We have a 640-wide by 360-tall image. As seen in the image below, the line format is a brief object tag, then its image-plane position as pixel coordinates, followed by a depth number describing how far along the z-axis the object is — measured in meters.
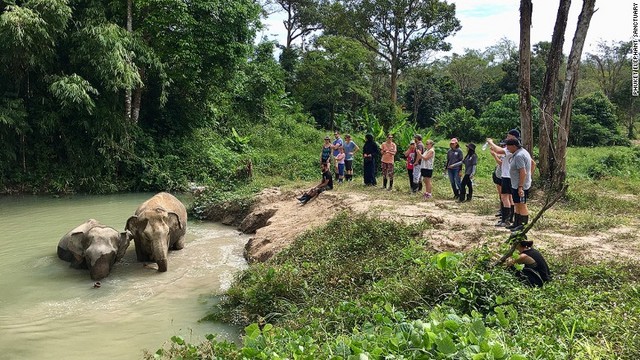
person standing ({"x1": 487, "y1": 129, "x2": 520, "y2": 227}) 8.80
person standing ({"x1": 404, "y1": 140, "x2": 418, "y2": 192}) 12.80
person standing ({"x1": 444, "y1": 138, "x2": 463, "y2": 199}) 11.67
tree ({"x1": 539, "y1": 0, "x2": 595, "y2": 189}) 12.28
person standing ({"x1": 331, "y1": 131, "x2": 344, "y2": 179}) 14.16
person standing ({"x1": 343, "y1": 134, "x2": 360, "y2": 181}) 14.34
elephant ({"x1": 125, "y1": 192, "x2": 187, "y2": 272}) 9.20
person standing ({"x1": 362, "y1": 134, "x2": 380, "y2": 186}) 13.89
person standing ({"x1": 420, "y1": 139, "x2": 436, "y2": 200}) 11.98
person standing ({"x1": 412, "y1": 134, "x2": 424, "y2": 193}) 12.39
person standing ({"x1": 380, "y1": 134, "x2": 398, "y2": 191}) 13.37
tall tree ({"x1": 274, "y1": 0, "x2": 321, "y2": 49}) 39.62
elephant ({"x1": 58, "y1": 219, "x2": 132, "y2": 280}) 8.72
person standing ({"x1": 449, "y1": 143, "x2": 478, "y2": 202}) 11.06
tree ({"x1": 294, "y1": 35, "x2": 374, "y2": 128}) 31.78
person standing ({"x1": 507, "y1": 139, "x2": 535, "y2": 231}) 7.83
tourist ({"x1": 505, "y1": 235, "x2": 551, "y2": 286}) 5.66
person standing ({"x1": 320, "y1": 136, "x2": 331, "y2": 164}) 13.43
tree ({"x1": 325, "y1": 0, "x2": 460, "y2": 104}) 30.27
